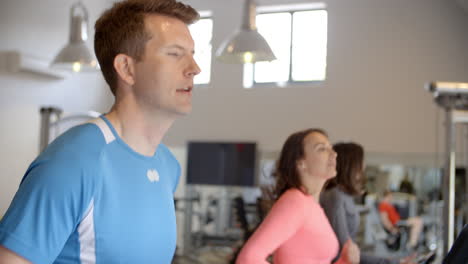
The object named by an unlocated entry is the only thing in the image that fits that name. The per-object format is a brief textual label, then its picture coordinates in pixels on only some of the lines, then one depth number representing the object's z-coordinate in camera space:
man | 0.99
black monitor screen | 7.53
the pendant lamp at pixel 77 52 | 4.57
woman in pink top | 1.83
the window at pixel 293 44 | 7.70
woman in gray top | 2.59
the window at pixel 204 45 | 8.20
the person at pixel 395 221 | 6.45
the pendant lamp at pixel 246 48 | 3.35
